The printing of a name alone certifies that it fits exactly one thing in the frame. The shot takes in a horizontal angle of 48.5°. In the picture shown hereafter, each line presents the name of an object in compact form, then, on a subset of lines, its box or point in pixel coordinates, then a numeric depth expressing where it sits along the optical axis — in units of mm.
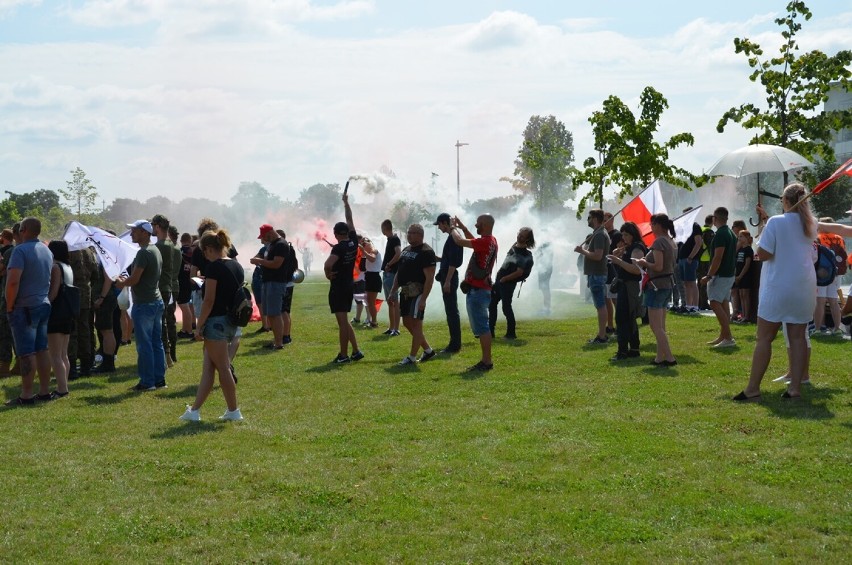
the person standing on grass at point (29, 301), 9922
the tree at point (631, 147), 25984
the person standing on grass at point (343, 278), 12609
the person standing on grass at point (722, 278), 12773
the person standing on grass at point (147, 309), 10844
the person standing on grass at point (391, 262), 15307
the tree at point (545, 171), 43031
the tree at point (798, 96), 21688
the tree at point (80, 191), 72062
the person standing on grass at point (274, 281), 14055
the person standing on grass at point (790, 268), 8516
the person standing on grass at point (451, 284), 13125
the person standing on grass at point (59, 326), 10352
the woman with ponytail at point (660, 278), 11156
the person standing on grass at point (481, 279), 11523
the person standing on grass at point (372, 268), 16344
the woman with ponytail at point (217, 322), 8812
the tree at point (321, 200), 86500
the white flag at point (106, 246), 12078
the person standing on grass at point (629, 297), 11961
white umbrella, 15555
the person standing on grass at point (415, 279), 12224
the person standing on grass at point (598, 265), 13992
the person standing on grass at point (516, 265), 14328
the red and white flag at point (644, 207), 18297
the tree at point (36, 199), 90188
